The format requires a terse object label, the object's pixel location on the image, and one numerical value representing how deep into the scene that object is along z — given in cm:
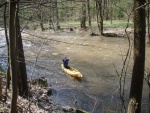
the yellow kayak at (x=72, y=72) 1496
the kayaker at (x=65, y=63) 1626
